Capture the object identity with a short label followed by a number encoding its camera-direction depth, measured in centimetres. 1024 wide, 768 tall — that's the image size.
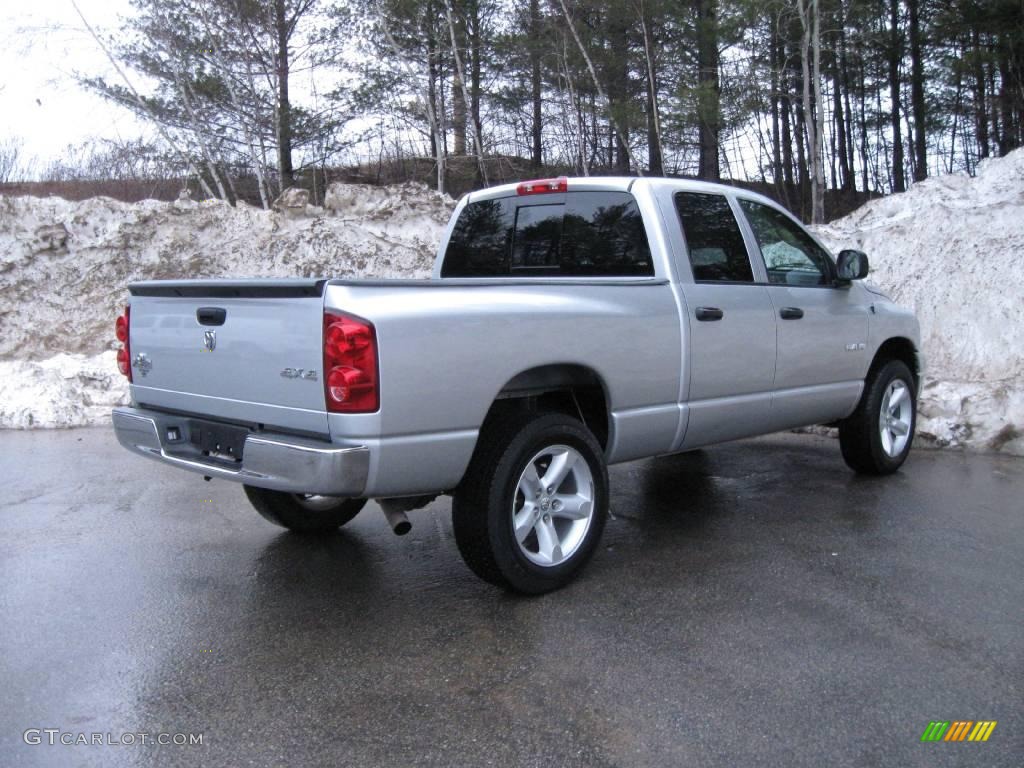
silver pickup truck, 362
